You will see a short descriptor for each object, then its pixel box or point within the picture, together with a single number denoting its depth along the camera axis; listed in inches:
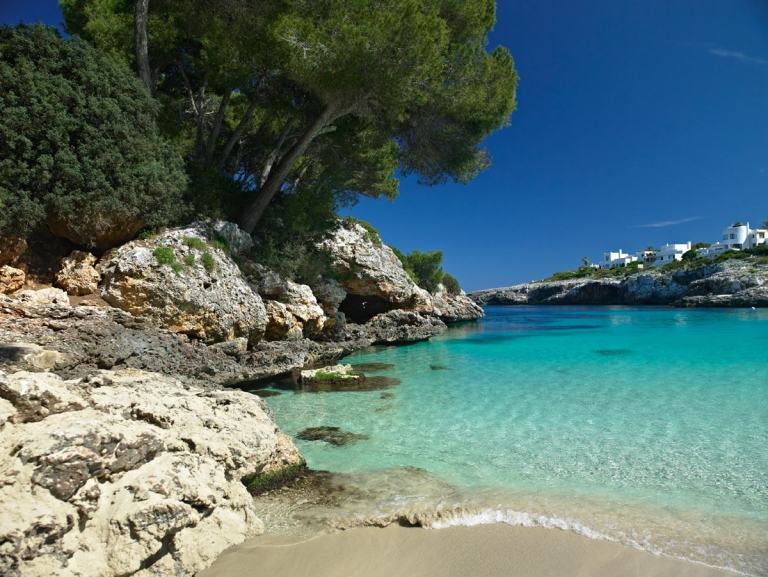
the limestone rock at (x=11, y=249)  338.5
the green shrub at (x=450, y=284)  1694.1
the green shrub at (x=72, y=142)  339.3
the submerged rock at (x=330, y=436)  244.1
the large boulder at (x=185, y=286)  366.0
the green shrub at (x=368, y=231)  835.4
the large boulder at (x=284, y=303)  514.0
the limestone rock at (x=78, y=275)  361.1
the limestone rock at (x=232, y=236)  470.3
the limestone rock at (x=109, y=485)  98.3
